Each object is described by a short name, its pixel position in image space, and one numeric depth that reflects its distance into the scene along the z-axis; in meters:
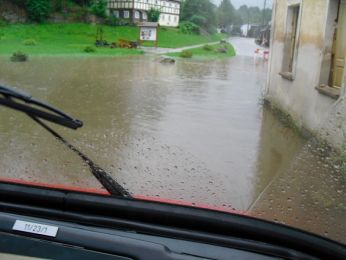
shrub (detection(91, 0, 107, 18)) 44.41
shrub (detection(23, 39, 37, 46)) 30.45
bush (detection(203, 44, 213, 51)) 38.50
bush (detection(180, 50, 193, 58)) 29.84
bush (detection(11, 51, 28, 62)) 20.38
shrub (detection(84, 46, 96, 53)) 28.05
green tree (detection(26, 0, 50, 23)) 41.28
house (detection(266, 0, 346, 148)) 6.60
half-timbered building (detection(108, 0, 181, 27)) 49.88
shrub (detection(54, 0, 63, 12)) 43.84
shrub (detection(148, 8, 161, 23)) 49.76
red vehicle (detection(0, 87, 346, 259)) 1.24
